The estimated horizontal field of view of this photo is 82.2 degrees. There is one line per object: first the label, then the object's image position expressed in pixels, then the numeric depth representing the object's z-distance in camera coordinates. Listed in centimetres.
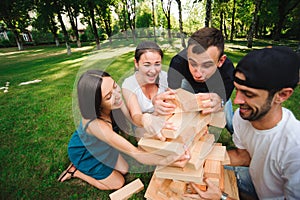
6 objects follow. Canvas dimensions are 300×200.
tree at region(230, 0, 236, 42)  2543
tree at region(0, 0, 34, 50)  1695
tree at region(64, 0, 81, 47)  1731
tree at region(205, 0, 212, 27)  1000
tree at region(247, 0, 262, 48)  1448
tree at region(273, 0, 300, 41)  2055
